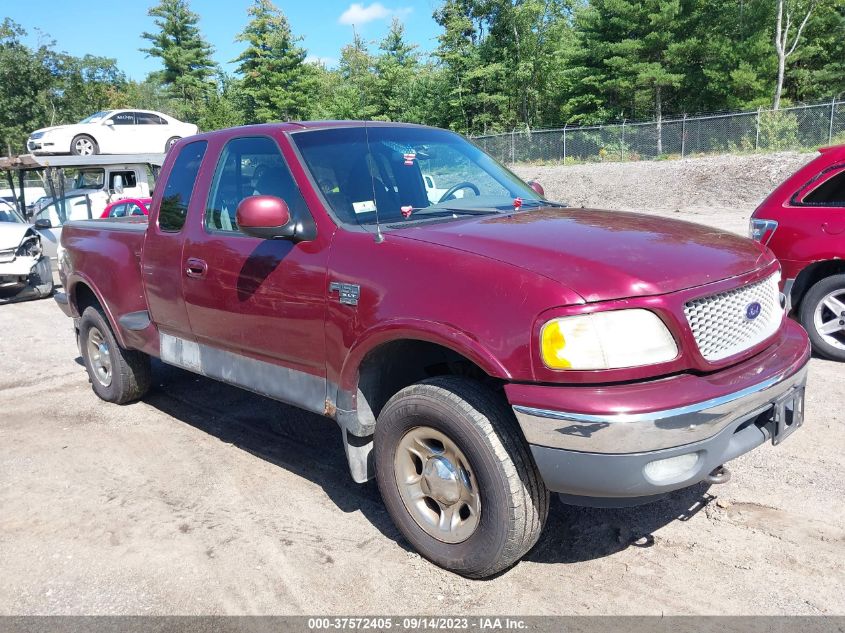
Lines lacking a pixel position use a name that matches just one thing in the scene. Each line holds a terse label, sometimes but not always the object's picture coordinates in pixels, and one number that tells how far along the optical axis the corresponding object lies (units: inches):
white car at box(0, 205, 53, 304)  449.1
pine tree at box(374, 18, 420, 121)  1792.6
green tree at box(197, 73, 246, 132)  2036.2
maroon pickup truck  103.6
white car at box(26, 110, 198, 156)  782.5
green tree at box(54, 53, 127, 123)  2167.8
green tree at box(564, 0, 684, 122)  1446.9
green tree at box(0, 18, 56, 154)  1996.8
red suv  230.1
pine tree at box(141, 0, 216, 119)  2230.6
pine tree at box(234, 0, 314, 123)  1872.5
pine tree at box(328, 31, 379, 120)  1790.1
